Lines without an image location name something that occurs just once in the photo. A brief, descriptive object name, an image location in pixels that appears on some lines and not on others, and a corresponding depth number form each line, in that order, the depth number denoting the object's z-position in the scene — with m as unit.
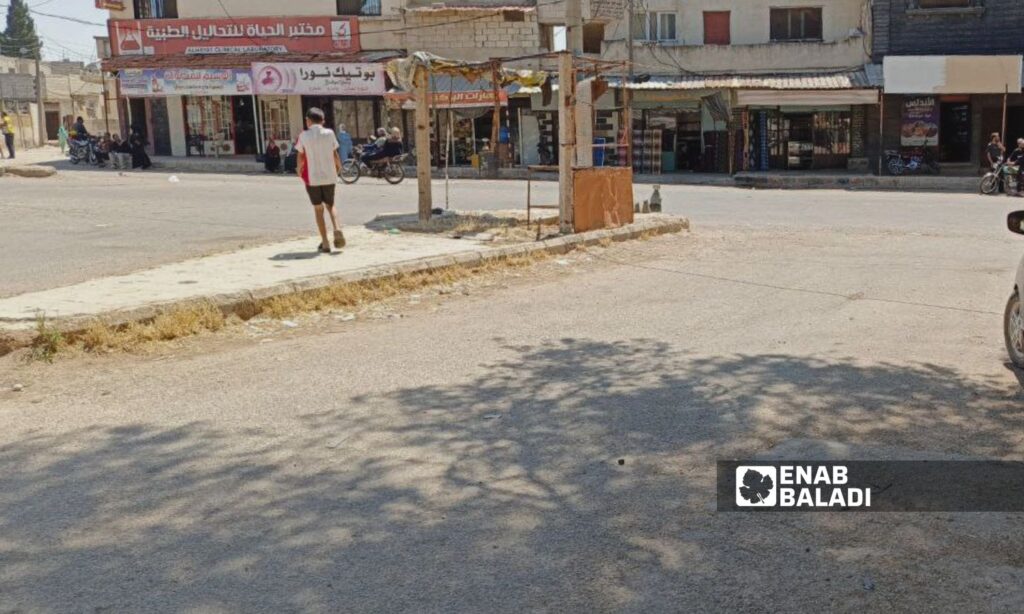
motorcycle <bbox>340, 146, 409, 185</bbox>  25.95
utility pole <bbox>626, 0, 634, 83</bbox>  33.91
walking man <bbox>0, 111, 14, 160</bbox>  38.38
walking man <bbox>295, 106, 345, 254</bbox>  11.15
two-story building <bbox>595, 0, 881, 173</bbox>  33.31
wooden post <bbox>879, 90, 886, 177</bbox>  31.62
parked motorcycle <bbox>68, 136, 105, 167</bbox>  35.37
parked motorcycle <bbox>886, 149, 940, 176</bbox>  31.05
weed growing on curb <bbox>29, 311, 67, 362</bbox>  7.12
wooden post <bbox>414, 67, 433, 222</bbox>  14.25
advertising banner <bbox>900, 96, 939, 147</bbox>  31.92
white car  6.54
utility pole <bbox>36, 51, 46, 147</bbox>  52.69
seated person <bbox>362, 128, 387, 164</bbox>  26.59
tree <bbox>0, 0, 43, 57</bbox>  87.31
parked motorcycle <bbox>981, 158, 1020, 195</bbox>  24.02
